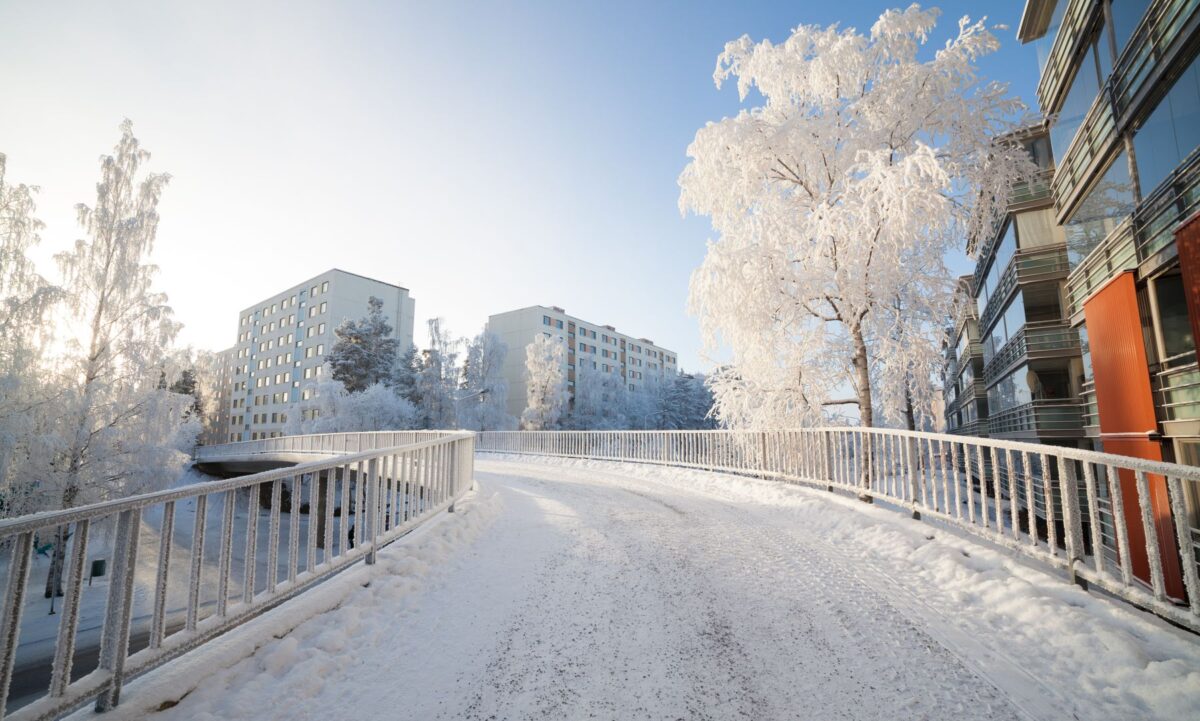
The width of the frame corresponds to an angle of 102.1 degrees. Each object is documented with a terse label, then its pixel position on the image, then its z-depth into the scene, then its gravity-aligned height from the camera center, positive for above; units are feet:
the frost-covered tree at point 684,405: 188.75 +6.08
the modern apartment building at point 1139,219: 27.22 +13.22
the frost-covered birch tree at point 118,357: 49.90 +7.73
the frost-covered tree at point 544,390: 148.97 +9.66
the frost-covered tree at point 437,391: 139.44 +9.05
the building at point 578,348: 206.18 +36.99
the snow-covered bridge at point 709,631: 8.95 -4.99
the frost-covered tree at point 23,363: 44.29 +6.16
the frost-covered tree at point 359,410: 124.16 +3.39
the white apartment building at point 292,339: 190.80 +36.11
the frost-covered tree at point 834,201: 29.89 +13.71
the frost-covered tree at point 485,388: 141.08 +10.23
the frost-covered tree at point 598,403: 171.12 +6.87
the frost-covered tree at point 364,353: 145.59 +21.57
